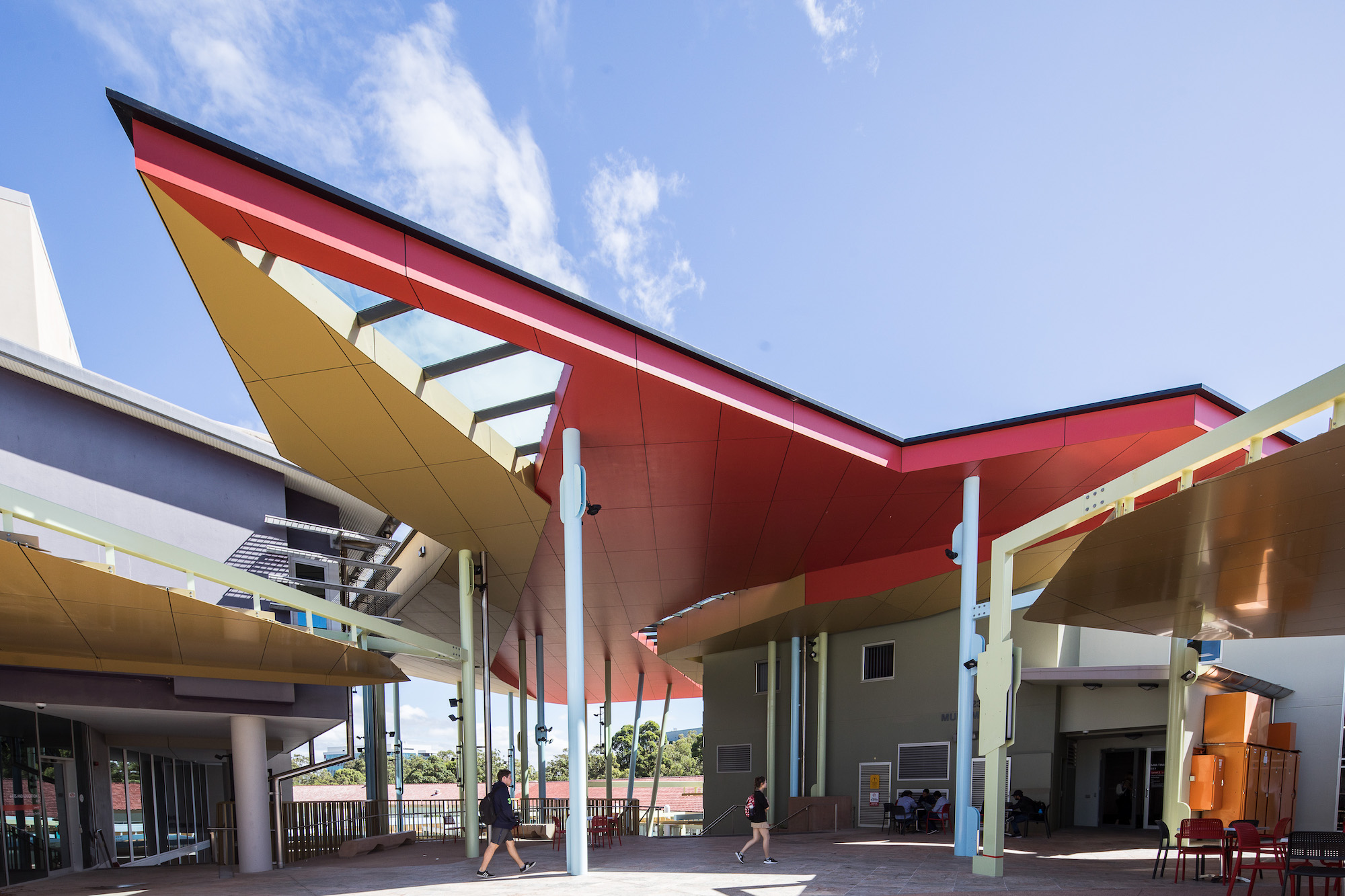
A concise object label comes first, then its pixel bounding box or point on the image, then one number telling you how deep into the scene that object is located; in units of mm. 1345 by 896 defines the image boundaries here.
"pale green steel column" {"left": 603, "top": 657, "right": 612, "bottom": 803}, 29141
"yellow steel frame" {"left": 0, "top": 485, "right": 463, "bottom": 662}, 8188
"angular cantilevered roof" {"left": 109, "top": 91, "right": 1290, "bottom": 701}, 8242
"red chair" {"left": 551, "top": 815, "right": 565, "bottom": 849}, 16016
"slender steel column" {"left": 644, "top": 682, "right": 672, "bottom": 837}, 31936
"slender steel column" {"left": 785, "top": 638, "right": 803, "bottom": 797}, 22516
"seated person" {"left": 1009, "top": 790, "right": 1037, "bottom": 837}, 17484
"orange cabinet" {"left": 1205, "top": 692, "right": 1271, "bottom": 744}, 13750
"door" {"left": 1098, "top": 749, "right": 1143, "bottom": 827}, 21562
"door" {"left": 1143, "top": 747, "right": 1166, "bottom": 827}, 20562
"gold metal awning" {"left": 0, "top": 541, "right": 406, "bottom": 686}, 8719
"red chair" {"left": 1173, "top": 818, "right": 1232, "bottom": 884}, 9391
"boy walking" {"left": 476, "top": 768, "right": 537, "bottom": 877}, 10727
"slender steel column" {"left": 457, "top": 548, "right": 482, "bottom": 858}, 13711
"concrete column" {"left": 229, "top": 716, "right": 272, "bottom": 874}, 14477
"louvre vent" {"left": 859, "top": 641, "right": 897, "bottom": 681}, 21734
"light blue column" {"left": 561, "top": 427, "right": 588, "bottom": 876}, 10133
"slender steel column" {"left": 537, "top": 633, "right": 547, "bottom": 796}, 19016
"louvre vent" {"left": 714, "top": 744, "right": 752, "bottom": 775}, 25516
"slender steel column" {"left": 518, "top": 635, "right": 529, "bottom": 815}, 24562
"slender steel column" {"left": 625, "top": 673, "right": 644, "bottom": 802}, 29806
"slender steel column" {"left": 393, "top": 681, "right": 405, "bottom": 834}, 30016
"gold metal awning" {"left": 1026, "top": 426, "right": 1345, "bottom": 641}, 6059
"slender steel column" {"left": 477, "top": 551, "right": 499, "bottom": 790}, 15297
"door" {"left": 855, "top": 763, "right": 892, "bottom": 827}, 20859
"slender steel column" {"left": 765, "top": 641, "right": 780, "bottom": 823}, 23361
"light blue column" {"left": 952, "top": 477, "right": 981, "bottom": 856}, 11922
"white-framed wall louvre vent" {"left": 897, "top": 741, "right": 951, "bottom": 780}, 19906
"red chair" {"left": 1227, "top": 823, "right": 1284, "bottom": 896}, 7547
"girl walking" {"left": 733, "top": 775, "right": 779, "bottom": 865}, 11422
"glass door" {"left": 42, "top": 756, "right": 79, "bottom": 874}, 14648
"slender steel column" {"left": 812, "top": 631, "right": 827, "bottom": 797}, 21938
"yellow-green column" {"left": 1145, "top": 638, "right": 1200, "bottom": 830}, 13281
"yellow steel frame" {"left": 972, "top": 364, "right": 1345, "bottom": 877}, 5738
